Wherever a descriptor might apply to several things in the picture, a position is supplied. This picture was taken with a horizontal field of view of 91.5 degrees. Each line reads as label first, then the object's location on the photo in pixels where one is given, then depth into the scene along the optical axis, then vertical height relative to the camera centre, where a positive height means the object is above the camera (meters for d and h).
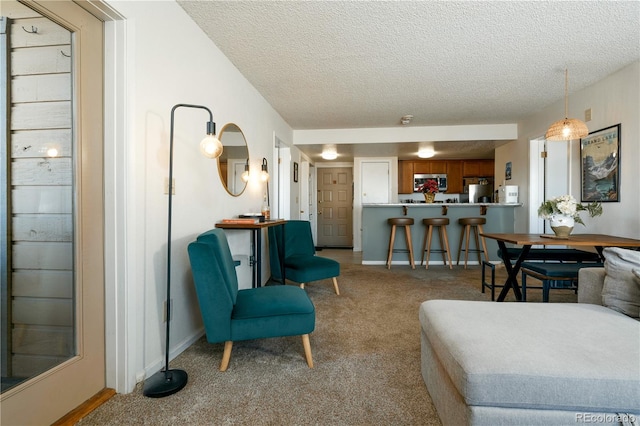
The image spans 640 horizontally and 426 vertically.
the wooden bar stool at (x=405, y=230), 4.89 -0.33
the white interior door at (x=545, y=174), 4.35 +0.53
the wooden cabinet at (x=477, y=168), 7.32 +1.01
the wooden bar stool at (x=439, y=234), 4.88 -0.40
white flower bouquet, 2.77 +0.03
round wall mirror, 2.74 +0.48
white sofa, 0.98 -0.52
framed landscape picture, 3.07 +0.49
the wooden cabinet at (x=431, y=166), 7.41 +1.06
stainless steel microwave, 7.40 +0.75
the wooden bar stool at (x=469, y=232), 4.80 -0.34
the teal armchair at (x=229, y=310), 1.75 -0.58
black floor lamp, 1.60 -0.93
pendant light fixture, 2.89 +0.76
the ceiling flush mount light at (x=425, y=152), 5.98 +1.13
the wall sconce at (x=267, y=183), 3.41 +0.28
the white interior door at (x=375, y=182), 7.03 +0.64
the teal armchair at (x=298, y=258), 3.16 -0.54
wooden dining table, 2.53 -0.25
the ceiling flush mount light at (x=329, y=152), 5.91 +1.15
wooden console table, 2.47 -0.25
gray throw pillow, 1.50 -0.36
